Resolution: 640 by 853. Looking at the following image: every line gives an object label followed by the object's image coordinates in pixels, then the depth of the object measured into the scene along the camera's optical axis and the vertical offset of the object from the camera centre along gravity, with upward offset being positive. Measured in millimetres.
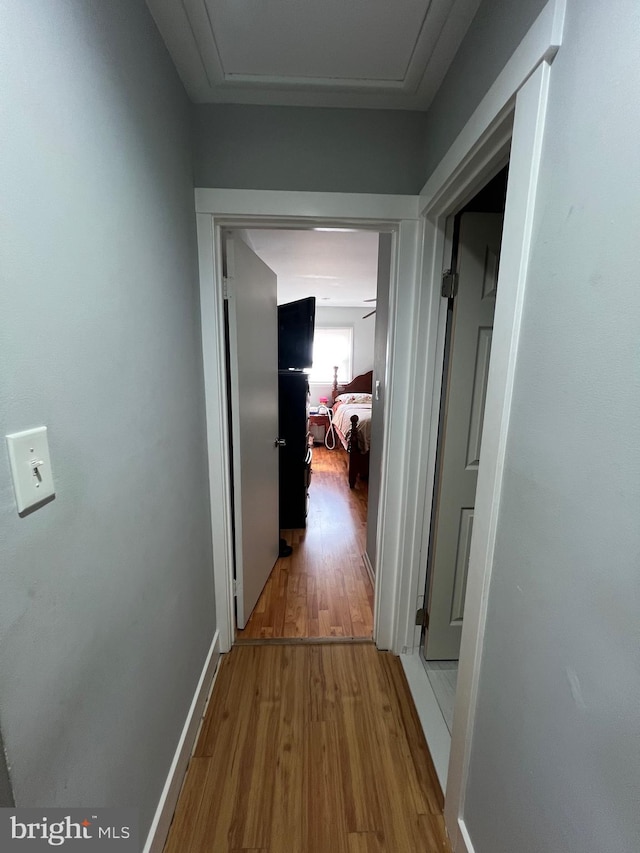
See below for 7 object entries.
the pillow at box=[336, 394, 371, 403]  5712 -549
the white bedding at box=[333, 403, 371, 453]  4121 -716
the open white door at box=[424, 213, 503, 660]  1441 -254
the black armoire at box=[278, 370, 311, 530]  2803 -679
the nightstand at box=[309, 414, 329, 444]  6082 -1052
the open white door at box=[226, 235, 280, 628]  1694 -274
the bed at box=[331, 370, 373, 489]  4125 -693
